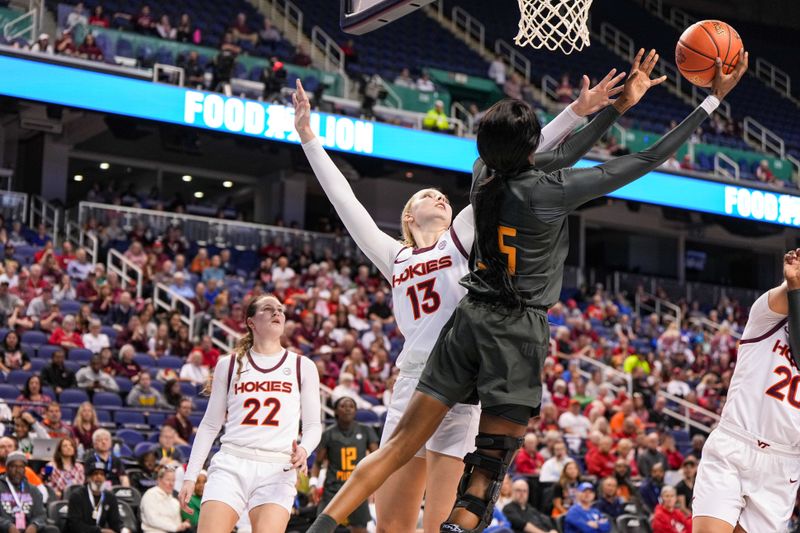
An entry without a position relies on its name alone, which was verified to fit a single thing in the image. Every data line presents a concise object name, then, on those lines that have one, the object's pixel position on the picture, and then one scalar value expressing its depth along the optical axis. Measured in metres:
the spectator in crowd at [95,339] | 14.86
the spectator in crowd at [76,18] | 20.62
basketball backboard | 6.63
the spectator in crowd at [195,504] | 10.74
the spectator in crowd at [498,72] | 27.30
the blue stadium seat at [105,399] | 13.63
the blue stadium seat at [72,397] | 13.40
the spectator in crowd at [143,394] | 13.76
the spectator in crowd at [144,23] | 21.70
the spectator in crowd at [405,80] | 24.41
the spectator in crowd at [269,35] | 23.94
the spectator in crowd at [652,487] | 13.84
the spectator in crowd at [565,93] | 26.69
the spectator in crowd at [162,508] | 10.61
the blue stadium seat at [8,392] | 12.93
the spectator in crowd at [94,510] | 10.34
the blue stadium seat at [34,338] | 14.52
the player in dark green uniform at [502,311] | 4.18
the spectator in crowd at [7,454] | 10.75
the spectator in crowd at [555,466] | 13.93
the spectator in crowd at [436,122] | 22.22
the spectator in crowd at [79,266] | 17.19
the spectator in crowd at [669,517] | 12.30
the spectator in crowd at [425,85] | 24.45
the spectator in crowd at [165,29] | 21.92
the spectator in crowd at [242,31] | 23.17
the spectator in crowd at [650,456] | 14.77
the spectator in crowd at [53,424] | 12.05
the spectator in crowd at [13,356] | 13.66
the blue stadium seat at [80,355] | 14.41
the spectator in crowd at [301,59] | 23.50
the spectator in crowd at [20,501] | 10.16
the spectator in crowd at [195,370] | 14.70
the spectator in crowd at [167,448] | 11.99
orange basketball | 5.45
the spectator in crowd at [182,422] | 12.64
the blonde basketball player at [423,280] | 4.78
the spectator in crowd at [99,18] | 21.23
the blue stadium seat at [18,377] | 13.48
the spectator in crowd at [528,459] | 14.28
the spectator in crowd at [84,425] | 12.02
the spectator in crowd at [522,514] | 12.43
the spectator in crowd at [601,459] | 14.51
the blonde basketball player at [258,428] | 6.15
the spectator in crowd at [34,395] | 12.67
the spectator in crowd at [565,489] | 13.20
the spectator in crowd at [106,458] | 11.13
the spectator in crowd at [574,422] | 16.23
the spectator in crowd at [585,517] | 12.55
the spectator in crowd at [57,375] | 13.48
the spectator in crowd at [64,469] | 11.11
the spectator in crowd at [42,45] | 18.78
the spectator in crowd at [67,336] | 14.59
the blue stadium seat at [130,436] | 12.88
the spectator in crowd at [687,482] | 13.12
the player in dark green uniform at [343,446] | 10.82
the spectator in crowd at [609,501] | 12.95
